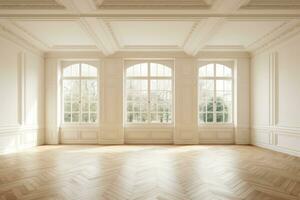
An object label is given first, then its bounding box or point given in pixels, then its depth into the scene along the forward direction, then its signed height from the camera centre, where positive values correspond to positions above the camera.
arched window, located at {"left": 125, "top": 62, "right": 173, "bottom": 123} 9.00 +0.31
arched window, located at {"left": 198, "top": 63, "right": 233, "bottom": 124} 8.98 +0.31
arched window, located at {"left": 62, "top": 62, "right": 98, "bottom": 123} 8.98 +0.32
